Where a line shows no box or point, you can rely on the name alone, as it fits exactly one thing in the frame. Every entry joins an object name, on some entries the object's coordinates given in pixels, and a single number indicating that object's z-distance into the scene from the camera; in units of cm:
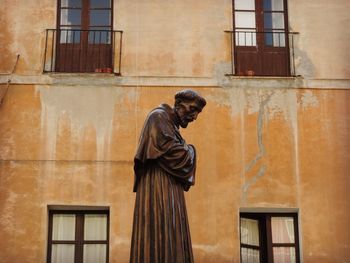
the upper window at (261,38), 1759
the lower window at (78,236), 1666
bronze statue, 789
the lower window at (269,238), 1695
